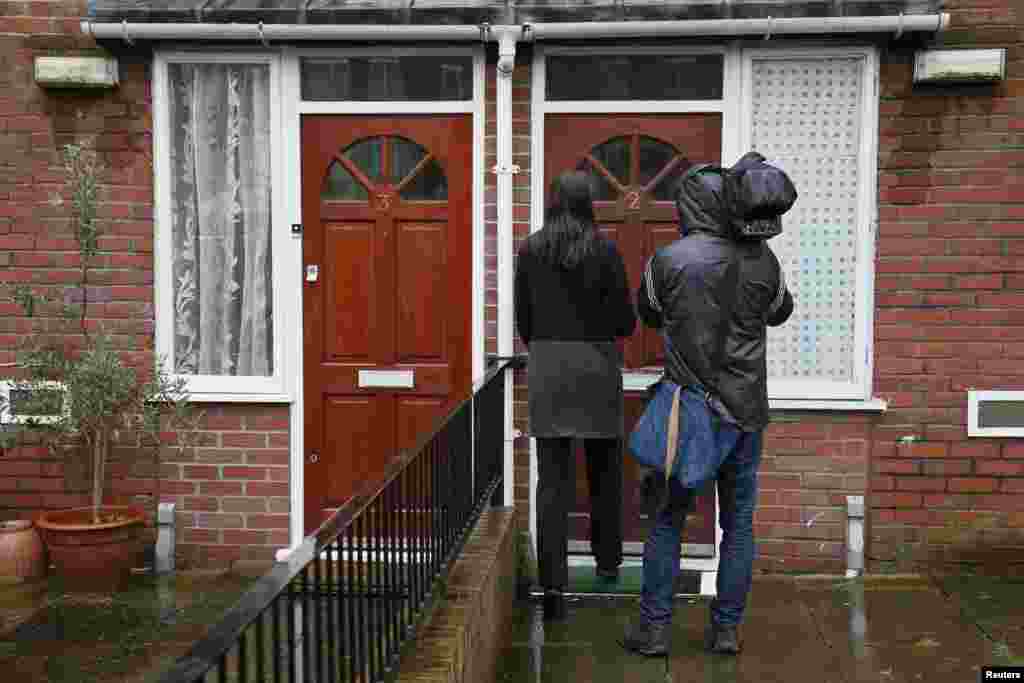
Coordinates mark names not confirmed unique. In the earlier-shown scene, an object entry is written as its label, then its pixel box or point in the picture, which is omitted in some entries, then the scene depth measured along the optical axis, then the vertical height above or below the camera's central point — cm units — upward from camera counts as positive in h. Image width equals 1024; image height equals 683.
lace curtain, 634 +40
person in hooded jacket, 457 -23
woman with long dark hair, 512 -19
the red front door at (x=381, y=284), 632 +4
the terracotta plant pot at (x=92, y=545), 591 -132
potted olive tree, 589 -60
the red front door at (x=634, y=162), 622 +71
